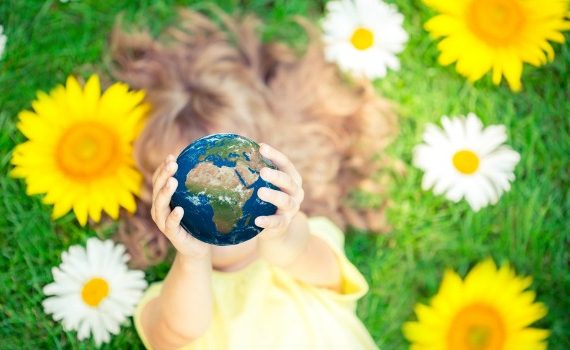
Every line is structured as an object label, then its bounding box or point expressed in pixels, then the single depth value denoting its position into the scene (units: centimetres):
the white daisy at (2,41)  172
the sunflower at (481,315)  153
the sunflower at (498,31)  163
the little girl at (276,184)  133
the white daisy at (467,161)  163
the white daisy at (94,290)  157
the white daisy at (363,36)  168
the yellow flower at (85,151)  157
